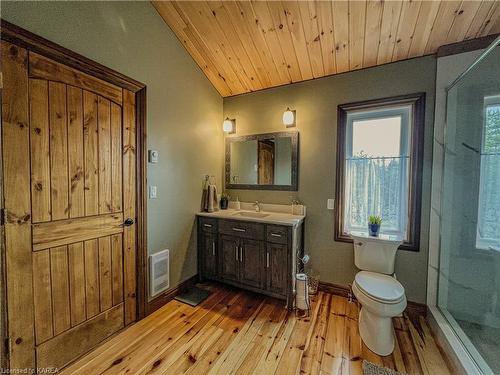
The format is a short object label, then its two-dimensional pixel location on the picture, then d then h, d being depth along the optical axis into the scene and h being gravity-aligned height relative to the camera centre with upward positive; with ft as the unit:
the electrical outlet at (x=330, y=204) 7.91 -0.80
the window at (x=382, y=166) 6.84 +0.56
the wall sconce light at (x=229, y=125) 9.61 +2.44
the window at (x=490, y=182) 5.70 +0.06
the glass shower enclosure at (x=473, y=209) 5.64 -0.70
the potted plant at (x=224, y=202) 9.67 -0.96
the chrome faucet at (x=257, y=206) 9.28 -1.07
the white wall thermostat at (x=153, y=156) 6.70 +0.72
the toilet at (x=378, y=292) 5.27 -2.75
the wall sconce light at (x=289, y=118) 8.36 +2.44
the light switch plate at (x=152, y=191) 6.79 -0.37
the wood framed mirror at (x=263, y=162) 8.65 +0.82
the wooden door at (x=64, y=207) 4.15 -0.64
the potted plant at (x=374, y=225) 7.02 -1.37
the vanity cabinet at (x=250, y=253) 7.07 -2.58
